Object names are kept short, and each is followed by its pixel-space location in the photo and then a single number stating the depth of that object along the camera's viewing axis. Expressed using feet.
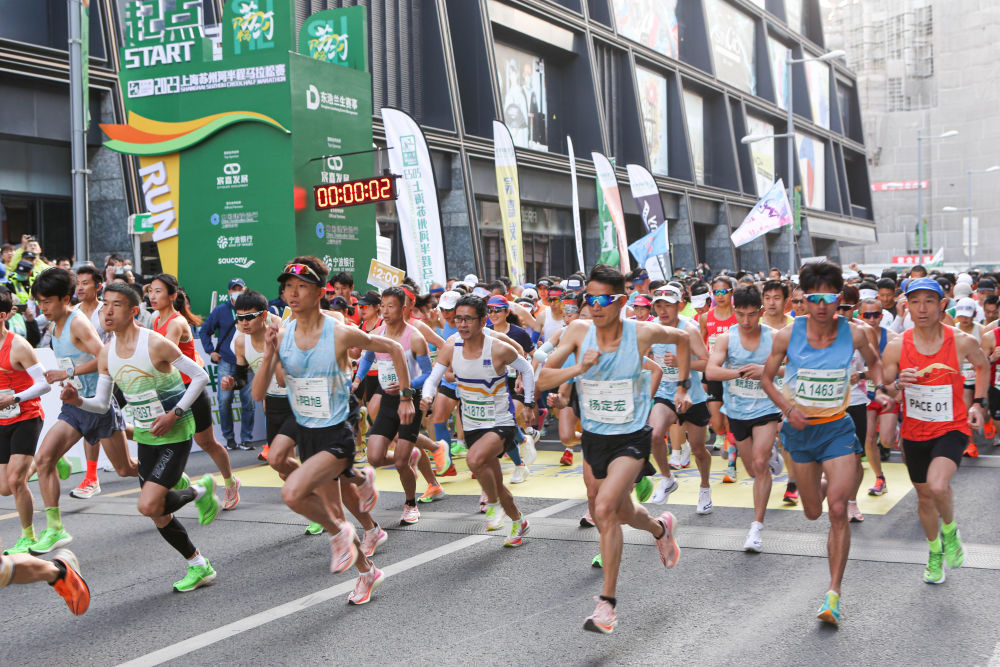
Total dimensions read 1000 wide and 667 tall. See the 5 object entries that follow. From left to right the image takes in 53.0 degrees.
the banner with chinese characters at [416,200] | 57.47
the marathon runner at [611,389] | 18.52
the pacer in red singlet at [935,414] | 19.89
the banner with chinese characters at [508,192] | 68.23
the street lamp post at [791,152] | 103.75
